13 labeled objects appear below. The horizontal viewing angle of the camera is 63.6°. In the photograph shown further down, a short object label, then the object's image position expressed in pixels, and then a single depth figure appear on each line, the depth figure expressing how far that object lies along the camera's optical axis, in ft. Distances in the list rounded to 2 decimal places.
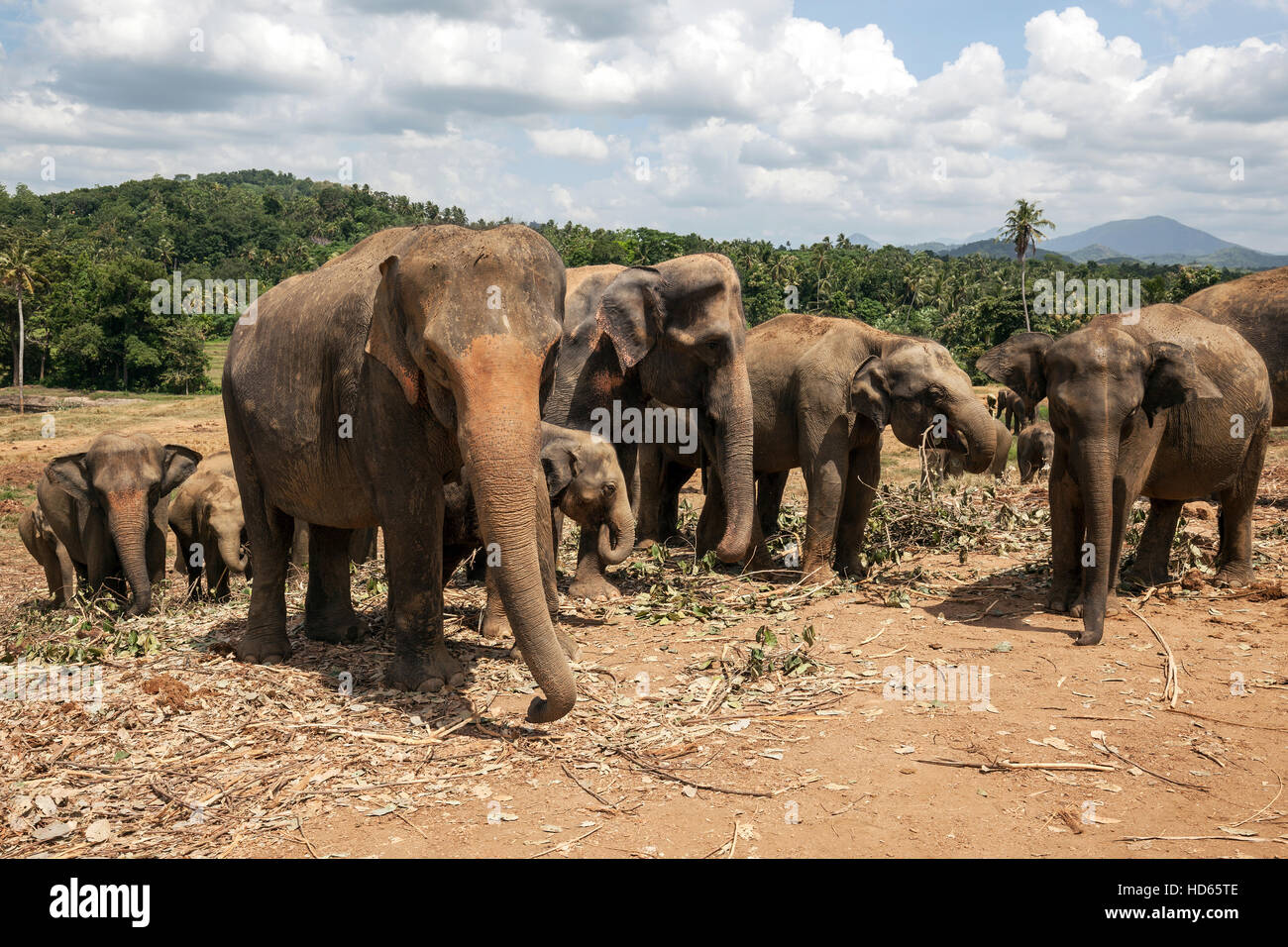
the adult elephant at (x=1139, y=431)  27.61
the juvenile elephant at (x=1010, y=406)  65.03
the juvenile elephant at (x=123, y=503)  38.78
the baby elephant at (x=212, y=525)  43.98
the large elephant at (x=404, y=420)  18.31
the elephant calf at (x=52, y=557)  47.78
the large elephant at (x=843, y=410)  33.78
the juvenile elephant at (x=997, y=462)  54.39
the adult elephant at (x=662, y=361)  30.94
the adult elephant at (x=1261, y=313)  44.52
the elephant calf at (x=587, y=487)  29.12
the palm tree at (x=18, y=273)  177.17
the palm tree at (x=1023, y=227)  214.69
